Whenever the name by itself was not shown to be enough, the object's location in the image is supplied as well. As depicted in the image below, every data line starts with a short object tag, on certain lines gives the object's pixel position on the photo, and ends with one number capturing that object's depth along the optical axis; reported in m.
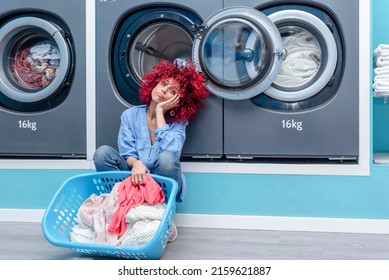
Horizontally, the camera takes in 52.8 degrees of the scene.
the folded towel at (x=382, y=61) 1.60
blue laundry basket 1.21
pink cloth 1.28
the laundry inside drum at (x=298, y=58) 1.60
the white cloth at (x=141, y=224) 1.24
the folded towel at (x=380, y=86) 1.57
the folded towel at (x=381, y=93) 1.57
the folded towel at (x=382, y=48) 1.62
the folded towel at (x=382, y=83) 1.58
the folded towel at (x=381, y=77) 1.58
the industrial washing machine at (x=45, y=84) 1.69
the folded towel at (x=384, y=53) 1.60
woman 1.49
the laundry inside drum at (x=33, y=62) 1.79
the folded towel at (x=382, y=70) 1.58
